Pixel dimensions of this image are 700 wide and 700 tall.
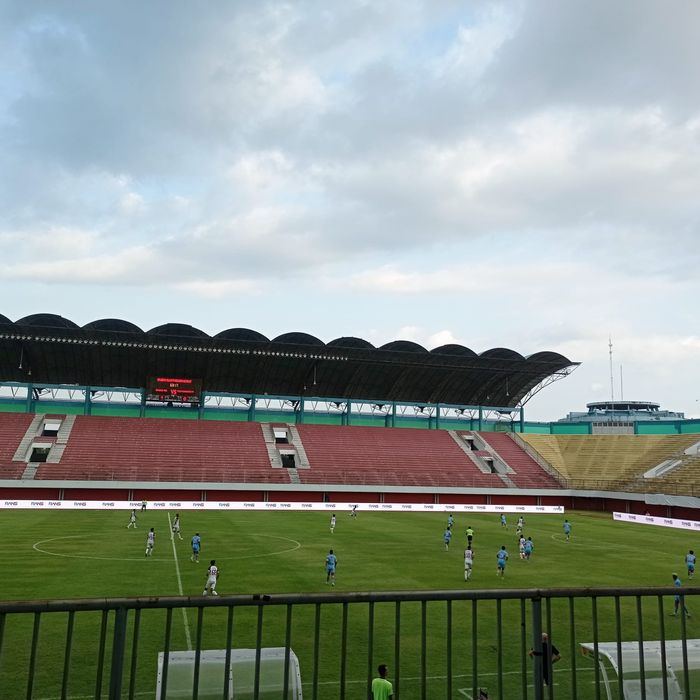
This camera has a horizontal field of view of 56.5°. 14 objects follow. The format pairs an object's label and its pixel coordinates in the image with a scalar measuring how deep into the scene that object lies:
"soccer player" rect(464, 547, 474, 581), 27.33
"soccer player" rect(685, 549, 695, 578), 29.75
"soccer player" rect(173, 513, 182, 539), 39.06
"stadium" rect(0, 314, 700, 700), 14.22
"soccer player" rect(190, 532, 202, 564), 30.42
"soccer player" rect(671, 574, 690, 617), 20.87
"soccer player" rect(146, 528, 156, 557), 31.11
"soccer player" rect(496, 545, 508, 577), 28.03
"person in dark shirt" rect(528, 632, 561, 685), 5.87
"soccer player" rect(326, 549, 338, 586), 25.34
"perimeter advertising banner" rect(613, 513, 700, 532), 52.00
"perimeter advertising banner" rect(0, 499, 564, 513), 56.62
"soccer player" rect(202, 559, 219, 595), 22.97
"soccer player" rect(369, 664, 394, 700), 10.04
